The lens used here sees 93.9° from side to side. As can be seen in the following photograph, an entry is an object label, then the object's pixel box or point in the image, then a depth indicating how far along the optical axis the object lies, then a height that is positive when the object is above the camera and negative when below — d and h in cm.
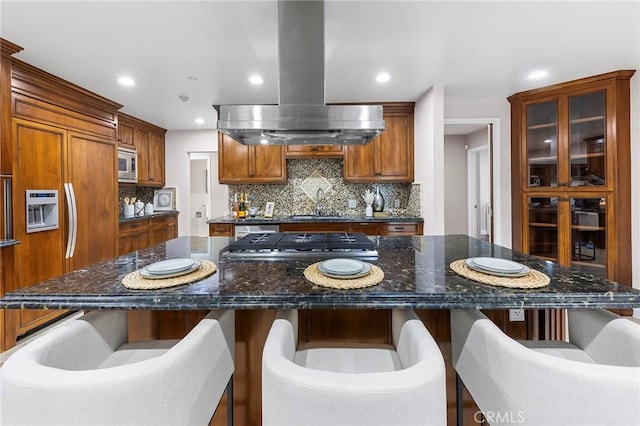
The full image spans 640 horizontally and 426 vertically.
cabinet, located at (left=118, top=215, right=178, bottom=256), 398 -30
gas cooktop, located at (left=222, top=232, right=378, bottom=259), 158 -21
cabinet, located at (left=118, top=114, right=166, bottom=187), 430 +106
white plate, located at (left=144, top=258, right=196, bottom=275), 119 -23
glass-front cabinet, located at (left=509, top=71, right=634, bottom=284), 294 +37
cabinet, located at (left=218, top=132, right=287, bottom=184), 409 +66
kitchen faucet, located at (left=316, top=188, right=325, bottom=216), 429 +18
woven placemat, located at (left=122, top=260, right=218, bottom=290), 109 -26
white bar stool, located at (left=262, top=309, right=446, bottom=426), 66 -42
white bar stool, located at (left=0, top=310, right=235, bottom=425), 67 -43
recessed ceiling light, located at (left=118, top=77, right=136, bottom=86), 297 +134
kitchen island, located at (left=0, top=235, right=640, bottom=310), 99 -28
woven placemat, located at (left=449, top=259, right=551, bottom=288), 106 -27
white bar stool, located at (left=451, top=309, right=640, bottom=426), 68 -45
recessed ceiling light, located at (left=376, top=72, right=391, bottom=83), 288 +131
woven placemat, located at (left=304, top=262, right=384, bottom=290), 107 -26
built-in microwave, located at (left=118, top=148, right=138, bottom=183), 409 +67
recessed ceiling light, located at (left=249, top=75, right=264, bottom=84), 292 +131
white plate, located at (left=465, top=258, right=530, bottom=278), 115 -25
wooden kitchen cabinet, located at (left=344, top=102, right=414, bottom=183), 385 +72
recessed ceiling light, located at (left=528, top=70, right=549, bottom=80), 288 +131
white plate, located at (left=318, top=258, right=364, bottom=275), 116 -23
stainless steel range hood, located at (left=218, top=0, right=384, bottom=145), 176 +65
